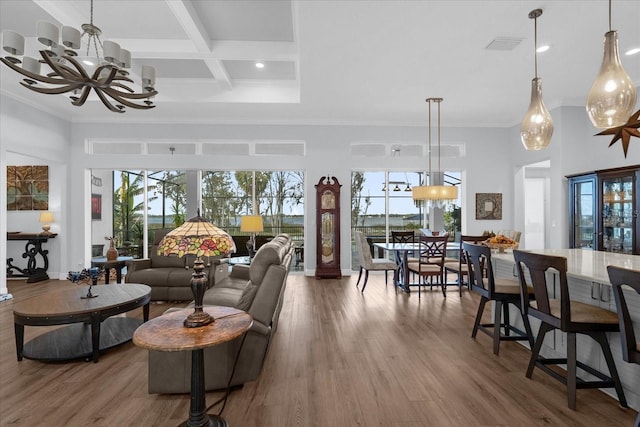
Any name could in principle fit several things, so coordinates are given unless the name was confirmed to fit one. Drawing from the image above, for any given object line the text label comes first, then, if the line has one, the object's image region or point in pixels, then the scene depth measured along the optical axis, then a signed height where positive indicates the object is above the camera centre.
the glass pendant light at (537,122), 3.03 +0.84
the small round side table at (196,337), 1.67 -0.63
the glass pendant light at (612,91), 2.30 +0.86
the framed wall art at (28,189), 6.89 +0.57
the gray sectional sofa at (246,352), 2.36 -0.97
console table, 6.43 -0.76
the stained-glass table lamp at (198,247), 1.90 -0.18
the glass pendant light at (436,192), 5.54 +0.38
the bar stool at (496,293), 2.94 -0.70
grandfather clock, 6.69 -0.23
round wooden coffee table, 2.81 -0.87
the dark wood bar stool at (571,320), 2.14 -0.69
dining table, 5.44 -0.68
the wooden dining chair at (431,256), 5.18 -0.66
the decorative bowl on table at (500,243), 3.68 -0.31
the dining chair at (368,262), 5.59 -0.79
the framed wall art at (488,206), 7.24 +0.19
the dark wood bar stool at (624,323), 1.69 -0.57
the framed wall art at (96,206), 7.28 +0.22
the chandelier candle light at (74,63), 2.79 +1.41
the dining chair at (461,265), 5.31 -0.84
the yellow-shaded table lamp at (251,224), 5.18 -0.13
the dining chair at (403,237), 6.71 -0.44
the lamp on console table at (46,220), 6.58 -0.07
